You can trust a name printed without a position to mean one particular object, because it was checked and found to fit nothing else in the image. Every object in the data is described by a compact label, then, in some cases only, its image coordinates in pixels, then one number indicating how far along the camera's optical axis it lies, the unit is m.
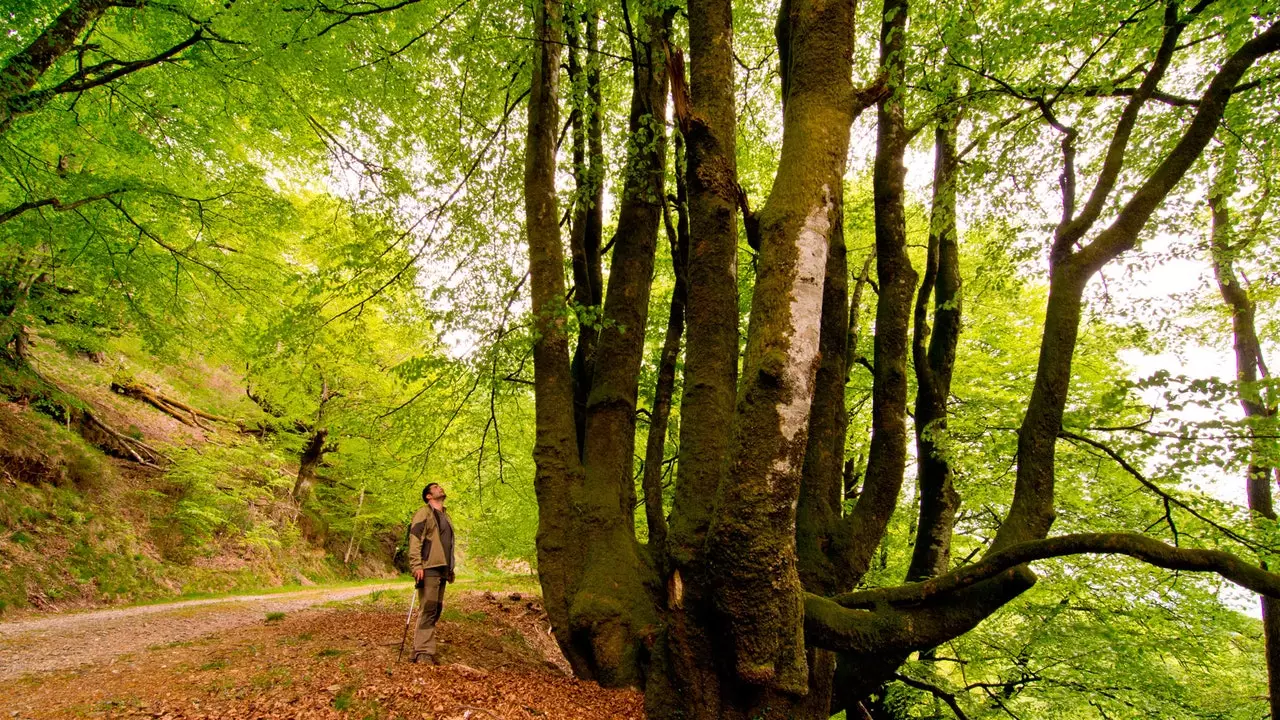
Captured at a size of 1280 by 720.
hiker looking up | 4.97
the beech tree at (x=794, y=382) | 2.77
